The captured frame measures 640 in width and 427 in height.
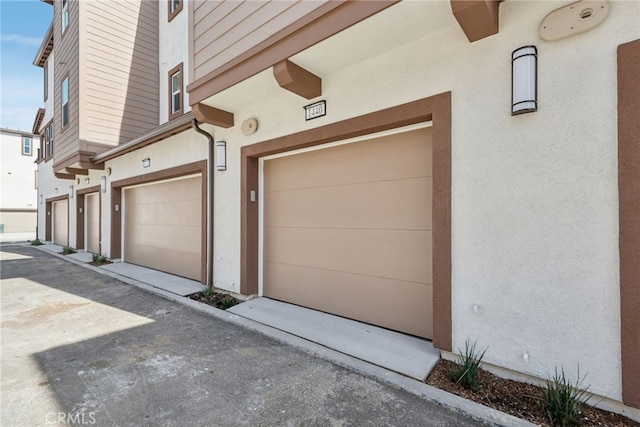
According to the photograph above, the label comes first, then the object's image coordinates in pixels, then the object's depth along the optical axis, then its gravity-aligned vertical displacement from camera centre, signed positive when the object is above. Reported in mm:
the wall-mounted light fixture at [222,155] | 5047 +979
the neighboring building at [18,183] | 20998 +2166
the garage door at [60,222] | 12594 -414
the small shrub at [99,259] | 8269 -1310
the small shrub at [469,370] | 2402 -1317
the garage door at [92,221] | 9930 -308
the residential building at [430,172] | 2117 +427
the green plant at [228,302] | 4491 -1378
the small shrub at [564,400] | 1986 -1313
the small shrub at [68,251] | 10357 -1347
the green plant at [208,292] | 4941 -1347
